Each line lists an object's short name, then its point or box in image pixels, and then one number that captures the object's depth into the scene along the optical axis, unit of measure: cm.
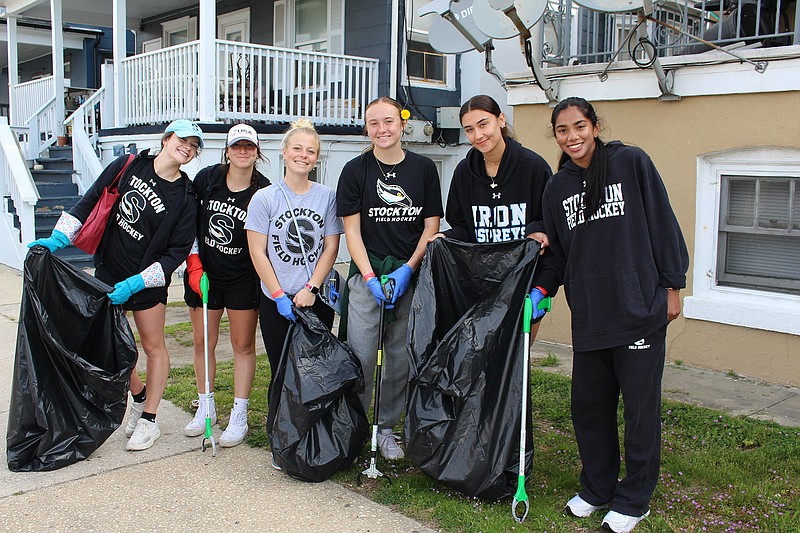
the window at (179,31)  1376
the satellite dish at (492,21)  539
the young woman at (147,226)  414
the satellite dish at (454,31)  586
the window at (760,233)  545
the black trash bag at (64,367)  393
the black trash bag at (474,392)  338
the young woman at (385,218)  383
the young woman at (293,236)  395
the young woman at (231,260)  420
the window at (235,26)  1301
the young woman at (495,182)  360
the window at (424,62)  1095
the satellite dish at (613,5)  482
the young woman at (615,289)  311
